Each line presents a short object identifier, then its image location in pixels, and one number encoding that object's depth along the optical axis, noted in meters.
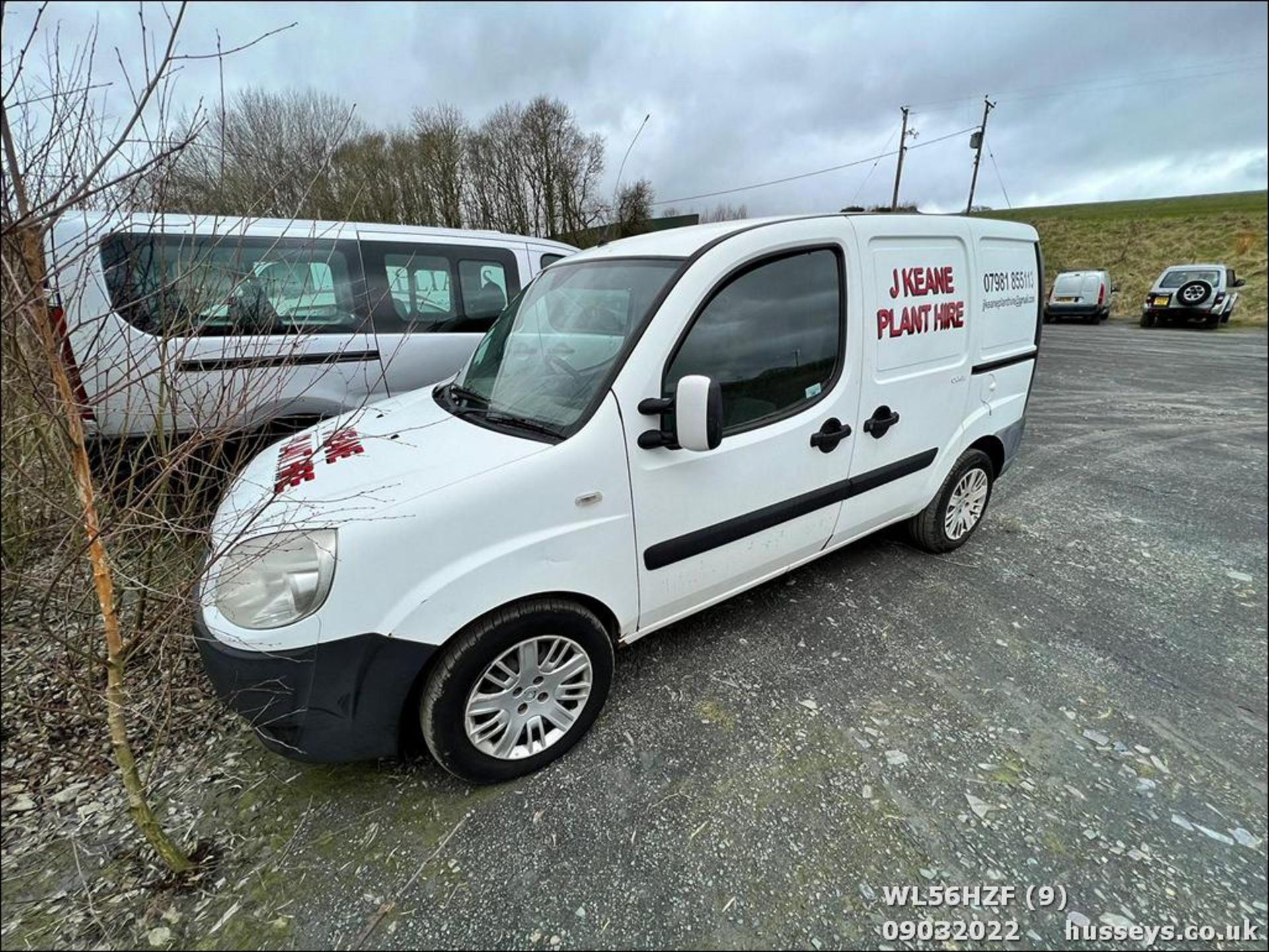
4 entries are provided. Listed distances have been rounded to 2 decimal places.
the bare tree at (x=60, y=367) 1.30
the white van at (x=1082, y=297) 18.20
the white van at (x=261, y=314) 1.74
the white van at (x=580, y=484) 1.63
